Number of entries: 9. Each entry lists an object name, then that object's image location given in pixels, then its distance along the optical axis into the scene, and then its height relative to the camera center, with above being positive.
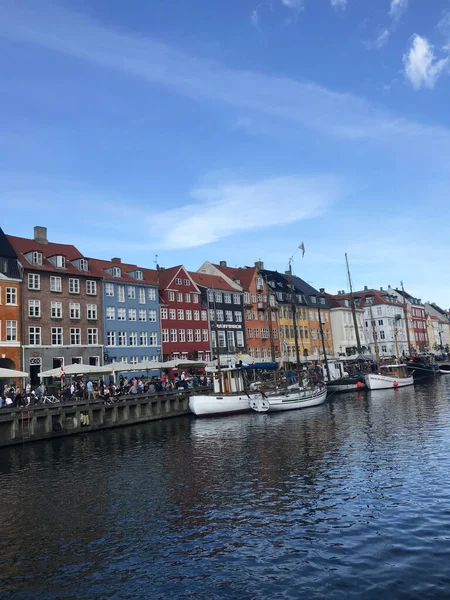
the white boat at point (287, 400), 48.00 -1.81
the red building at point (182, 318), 70.88 +9.76
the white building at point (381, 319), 116.12 +11.77
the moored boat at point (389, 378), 66.56 -0.79
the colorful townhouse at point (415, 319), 130.75 +12.80
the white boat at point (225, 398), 47.28 -1.01
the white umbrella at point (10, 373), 35.16 +2.08
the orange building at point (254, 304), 84.88 +12.79
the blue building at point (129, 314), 63.09 +9.85
